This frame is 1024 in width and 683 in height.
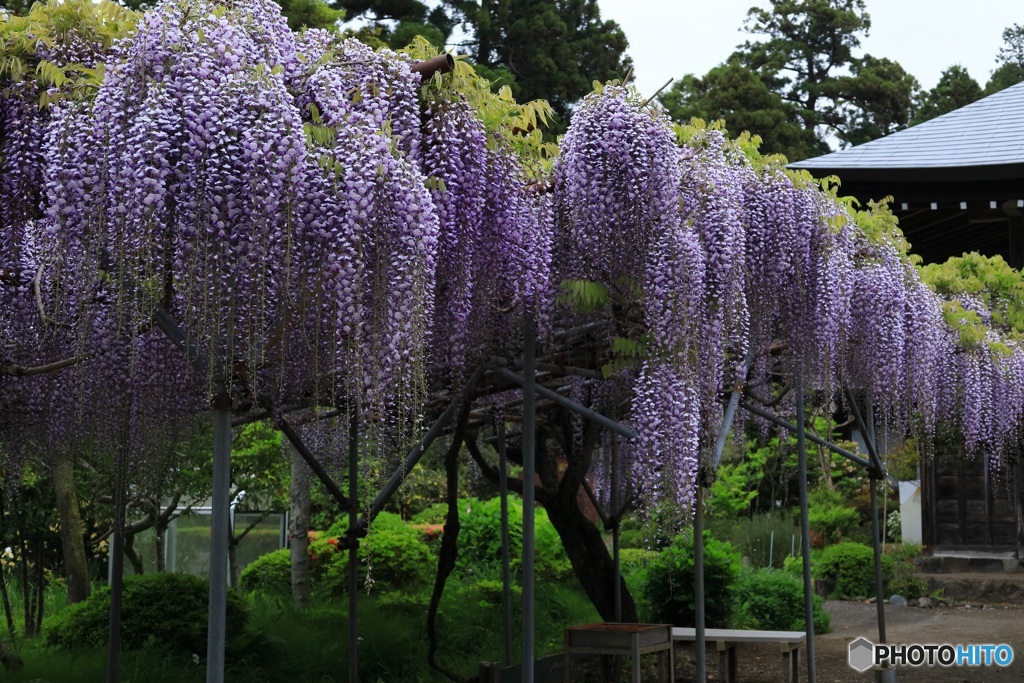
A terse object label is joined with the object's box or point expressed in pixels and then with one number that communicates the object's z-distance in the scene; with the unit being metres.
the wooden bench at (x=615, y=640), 5.65
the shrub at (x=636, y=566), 9.76
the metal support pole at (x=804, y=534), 5.30
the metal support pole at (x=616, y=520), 6.63
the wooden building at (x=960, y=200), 11.08
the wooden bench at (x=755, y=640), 6.96
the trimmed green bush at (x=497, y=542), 10.50
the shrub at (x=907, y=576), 12.32
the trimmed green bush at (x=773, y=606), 9.98
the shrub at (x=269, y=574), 10.01
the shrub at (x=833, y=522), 14.68
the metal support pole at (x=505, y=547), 6.41
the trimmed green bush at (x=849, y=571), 12.91
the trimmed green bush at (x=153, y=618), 6.71
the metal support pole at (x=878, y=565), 6.55
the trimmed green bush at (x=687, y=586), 8.84
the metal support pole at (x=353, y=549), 4.92
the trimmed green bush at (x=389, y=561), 9.55
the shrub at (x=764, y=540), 14.39
